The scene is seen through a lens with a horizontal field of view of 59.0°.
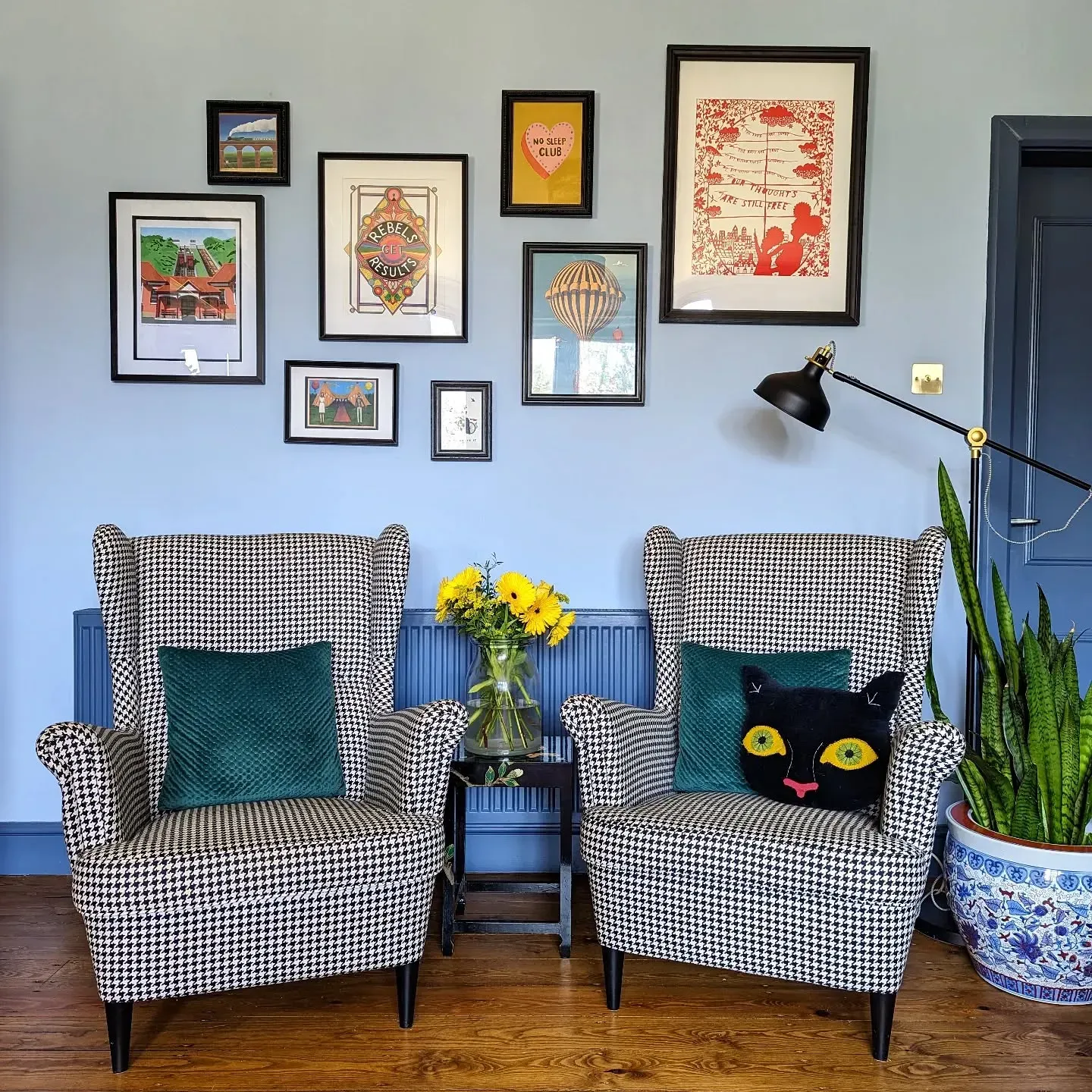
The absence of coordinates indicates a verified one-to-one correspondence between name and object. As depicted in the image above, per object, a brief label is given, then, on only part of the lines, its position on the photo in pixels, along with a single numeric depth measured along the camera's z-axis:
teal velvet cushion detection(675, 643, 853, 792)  2.17
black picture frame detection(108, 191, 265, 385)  2.68
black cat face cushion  2.01
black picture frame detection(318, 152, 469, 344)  2.67
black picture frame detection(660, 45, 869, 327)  2.65
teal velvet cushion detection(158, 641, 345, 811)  2.03
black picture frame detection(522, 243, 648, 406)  2.70
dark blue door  2.78
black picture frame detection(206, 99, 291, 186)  2.66
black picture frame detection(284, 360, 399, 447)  2.71
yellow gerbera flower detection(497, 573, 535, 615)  2.24
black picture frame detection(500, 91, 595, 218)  2.66
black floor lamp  2.35
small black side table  2.20
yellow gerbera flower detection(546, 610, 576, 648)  2.32
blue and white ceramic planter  1.95
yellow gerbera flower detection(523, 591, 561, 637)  2.25
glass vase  2.27
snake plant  2.00
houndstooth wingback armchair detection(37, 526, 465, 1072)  1.73
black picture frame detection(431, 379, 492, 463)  2.72
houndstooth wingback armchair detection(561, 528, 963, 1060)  1.80
